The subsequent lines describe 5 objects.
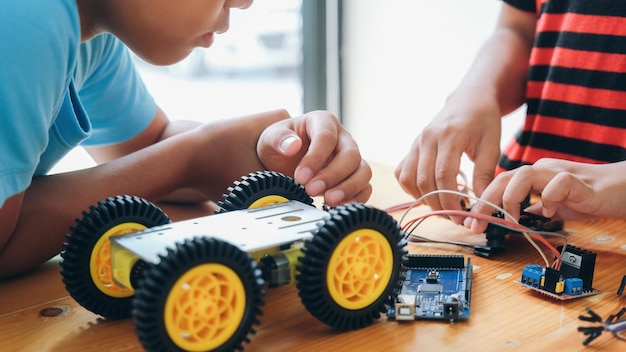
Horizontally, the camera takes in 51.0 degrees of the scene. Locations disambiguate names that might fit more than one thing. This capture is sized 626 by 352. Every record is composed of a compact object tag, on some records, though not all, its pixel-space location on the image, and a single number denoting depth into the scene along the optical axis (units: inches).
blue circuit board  21.4
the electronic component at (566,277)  23.0
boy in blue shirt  23.8
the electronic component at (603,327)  19.8
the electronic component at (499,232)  27.8
